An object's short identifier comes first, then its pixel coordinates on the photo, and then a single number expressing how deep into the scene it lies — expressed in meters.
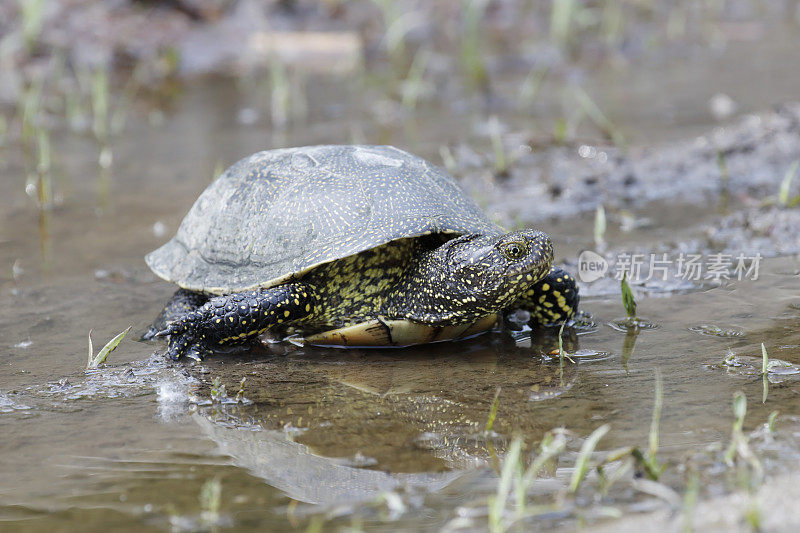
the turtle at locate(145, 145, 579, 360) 7.11
